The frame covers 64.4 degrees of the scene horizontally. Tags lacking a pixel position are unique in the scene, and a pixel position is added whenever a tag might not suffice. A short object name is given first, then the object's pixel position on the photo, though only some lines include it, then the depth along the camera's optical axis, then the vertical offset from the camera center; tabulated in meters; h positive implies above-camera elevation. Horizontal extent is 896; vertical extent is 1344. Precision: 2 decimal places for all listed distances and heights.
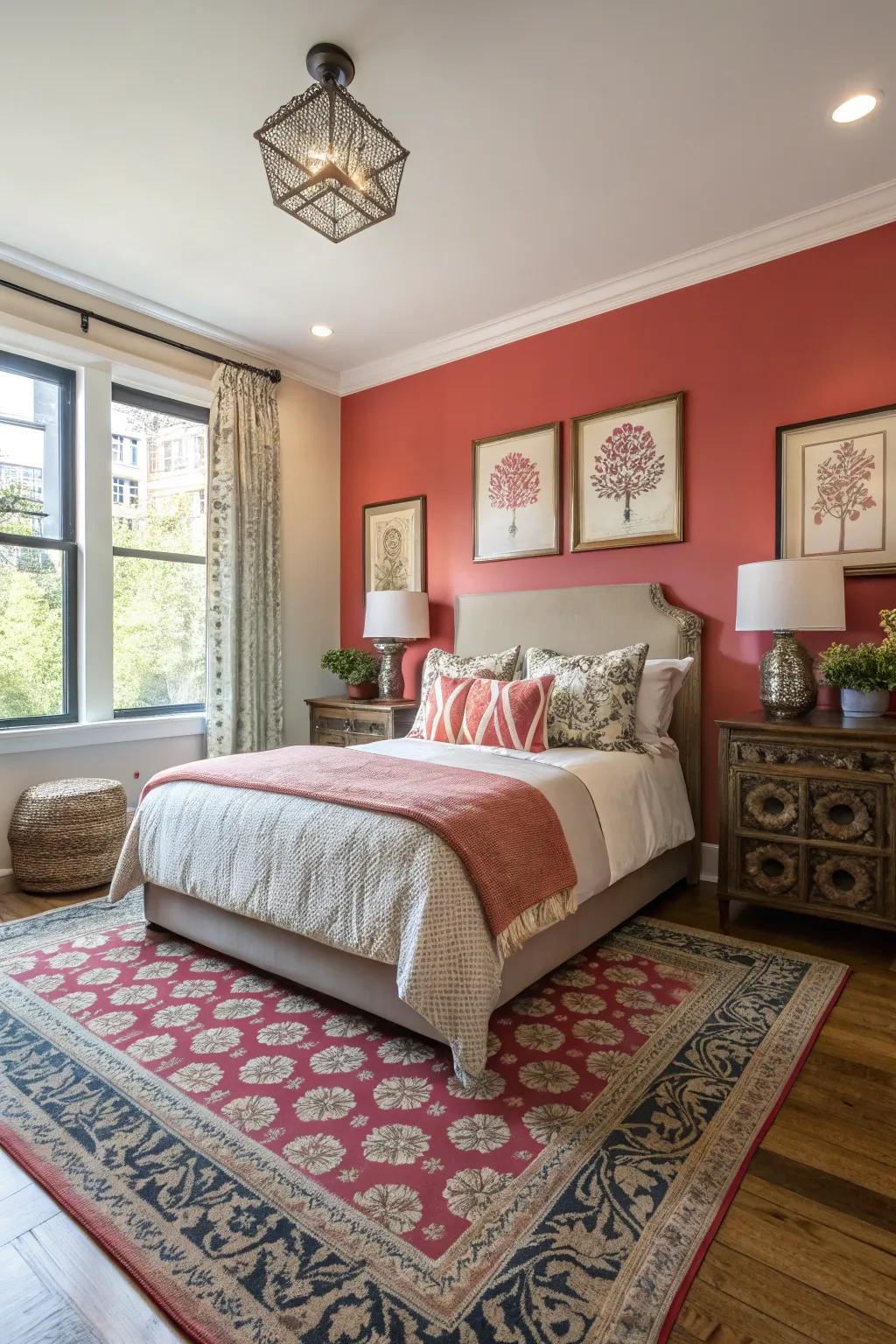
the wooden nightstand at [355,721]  4.08 -0.37
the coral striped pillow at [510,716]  3.00 -0.25
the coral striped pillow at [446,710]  3.23 -0.24
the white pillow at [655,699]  3.19 -0.19
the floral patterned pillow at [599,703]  3.01 -0.19
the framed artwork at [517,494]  3.92 +0.93
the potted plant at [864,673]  2.68 -0.06
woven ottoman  3.24 -0.82
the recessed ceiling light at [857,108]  2.36 +1.86
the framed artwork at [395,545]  4.57 +0.75
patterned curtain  4.19 +0.56
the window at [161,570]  3.99 +0.52
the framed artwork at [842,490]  2.92 +0.71
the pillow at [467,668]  3.62 -0.05
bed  1.90 -0.75
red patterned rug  1.23 -1.09
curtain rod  3.42 +1.77
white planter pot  2.79 -0.18
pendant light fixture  2.18 +1.60
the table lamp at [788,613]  2.72 +0.17
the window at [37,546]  3.51 +0.57
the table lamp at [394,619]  4.20 +0.23
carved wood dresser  2.49 -0.59
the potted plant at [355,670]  4.36 -0.07
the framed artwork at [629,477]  3.49 +0.92
